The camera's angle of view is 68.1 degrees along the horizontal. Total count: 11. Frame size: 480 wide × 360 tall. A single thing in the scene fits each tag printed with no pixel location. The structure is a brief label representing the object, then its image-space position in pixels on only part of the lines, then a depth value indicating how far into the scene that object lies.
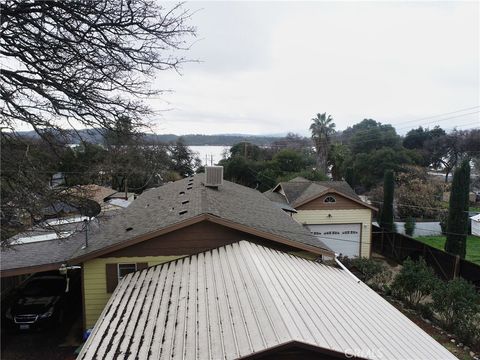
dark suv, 9.46
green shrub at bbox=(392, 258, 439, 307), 11.80
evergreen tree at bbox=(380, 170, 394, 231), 22.95
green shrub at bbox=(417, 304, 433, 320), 11.67
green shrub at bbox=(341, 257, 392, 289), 14.38
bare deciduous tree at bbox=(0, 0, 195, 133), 5.11
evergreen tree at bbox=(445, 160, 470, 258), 17.30
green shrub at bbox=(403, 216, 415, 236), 24.52
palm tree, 42.97
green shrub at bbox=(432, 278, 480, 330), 10.05
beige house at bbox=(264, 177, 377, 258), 19.78
